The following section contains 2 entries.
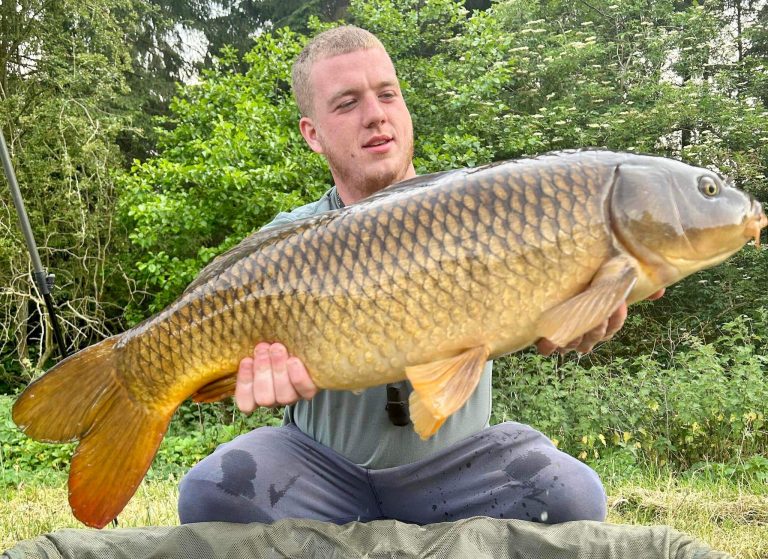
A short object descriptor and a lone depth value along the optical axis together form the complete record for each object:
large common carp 1.40
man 1.94
